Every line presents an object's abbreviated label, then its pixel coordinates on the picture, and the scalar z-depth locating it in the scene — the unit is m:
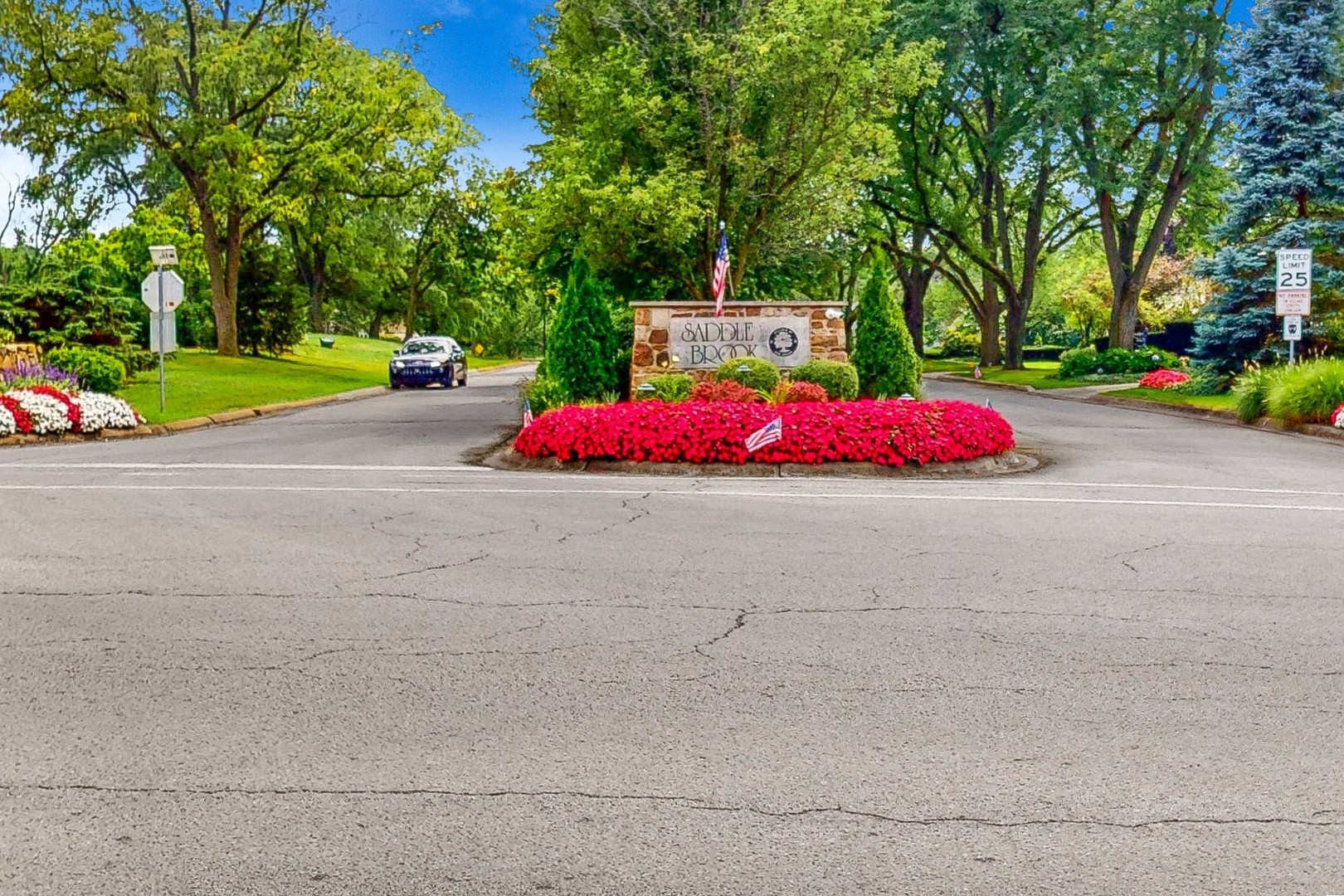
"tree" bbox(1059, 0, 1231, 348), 34.66
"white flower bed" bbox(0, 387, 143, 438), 19.59
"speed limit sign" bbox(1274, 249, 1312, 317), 22.19
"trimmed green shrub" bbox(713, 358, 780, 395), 19.00
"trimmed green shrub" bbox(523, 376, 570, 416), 19.30
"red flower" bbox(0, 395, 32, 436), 19.58
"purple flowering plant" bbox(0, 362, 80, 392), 21.50
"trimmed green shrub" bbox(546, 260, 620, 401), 19.97
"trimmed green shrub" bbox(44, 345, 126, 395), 23.22
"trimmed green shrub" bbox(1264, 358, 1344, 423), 19.55
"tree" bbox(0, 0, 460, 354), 38.97
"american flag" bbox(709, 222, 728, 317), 19.55
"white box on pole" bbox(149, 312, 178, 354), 22.80
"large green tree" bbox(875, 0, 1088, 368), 35.09
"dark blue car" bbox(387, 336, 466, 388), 39.34
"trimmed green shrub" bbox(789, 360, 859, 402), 19.06
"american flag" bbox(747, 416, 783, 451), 14.45
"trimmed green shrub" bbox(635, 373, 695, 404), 18.02
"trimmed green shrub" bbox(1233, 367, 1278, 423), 21.77
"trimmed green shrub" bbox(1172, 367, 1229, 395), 28.25
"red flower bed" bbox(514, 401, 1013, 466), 14.45
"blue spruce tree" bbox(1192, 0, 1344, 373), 27.25
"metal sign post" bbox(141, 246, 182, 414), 22.56
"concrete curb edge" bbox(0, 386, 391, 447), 19.78
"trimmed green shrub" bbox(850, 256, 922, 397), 20.80
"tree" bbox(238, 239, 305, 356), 46.62
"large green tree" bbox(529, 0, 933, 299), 21.92
